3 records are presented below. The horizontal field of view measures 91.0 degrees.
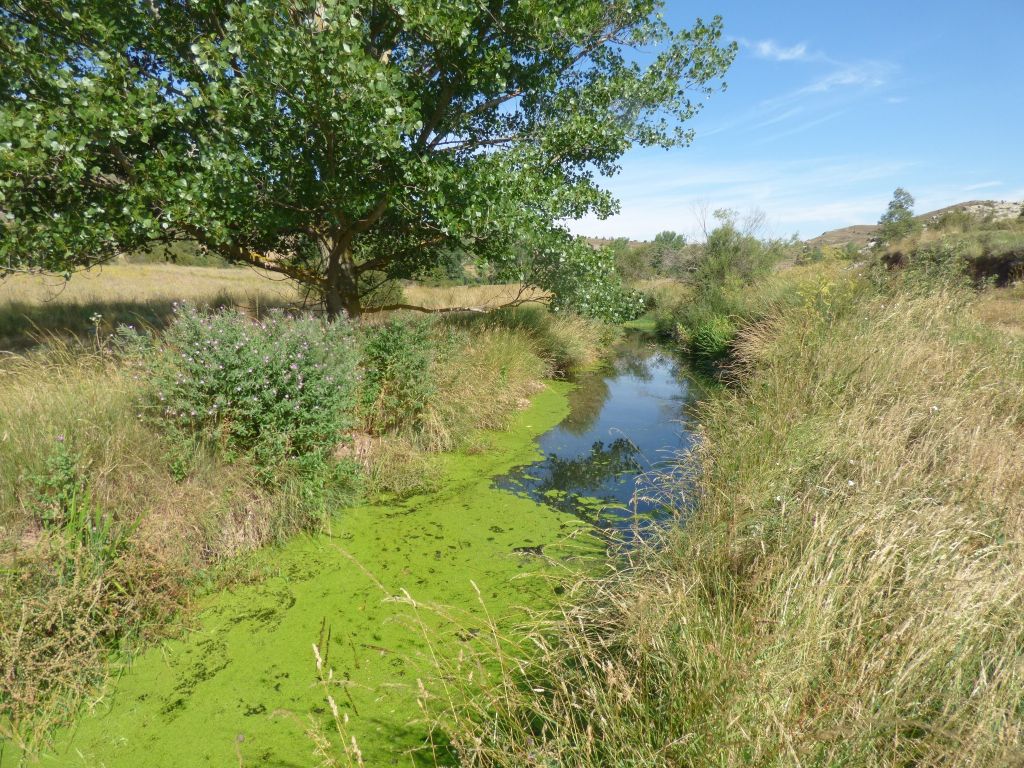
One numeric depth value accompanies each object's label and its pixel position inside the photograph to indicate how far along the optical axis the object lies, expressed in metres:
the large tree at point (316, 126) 4.13
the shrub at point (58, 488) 2.73
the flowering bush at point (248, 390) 3.61
